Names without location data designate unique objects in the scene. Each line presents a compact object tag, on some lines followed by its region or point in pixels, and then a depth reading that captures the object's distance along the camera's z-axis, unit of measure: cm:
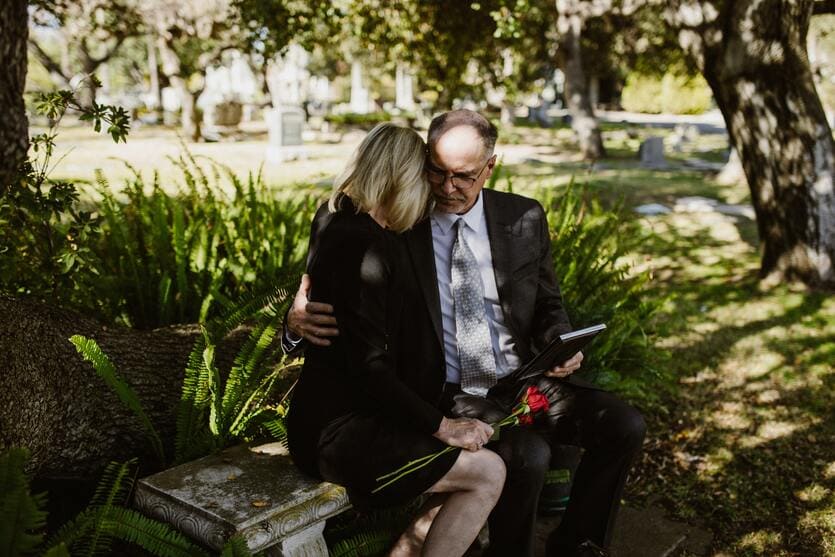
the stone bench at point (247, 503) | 247
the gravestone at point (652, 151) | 1936
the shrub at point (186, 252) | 439
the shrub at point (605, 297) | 447
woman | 263
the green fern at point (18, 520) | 191
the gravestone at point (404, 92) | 4806
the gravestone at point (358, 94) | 5032
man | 279
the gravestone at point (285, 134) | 1809
